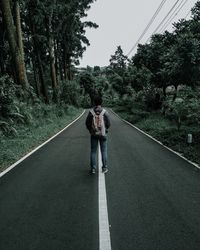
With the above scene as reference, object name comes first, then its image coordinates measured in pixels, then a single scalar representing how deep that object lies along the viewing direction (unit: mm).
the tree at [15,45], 17703
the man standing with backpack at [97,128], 7738
